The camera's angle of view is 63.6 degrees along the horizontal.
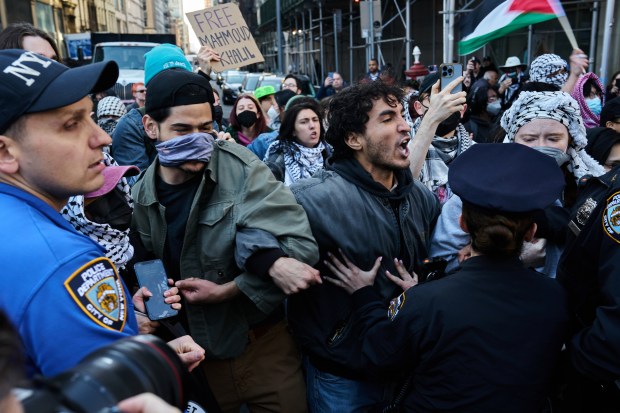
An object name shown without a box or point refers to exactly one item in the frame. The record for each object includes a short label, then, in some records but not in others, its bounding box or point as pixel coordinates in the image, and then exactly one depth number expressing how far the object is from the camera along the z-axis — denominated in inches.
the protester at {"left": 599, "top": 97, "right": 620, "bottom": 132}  143.5
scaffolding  443.8
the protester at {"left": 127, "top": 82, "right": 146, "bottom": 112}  276.2
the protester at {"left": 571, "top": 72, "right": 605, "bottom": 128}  204.1
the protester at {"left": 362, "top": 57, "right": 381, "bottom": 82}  462.3
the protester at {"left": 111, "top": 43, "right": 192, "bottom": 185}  178.9
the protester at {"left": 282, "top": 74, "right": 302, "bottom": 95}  327.6
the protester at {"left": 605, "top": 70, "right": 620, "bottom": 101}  262.8
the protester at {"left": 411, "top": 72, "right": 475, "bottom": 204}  145.9
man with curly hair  92.7
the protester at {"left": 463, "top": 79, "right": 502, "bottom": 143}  231.3
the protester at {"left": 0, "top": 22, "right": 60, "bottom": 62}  129.2
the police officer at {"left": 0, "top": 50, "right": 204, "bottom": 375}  45.8
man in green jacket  86.6
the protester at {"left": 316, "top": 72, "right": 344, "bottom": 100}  468.8
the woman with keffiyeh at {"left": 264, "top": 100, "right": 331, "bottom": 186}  183.3
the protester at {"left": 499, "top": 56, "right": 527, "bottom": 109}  290.8
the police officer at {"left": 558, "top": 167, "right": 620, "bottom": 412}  65.4
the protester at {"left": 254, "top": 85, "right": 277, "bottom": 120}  306.0
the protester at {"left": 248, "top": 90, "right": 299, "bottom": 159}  213.6
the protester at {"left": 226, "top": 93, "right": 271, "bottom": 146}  235.4
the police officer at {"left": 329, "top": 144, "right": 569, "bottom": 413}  67.2
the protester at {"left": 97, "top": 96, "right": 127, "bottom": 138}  235.6
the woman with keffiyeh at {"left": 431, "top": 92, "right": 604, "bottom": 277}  93.3
